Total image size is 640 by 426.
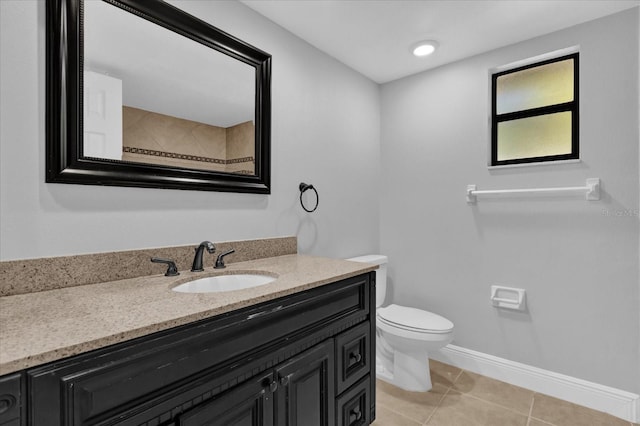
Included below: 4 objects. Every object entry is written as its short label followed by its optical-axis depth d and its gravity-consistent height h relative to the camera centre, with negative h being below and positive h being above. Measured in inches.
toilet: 78.2 -32.9
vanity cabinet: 26.1 -17.7
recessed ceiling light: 85.2 +45.5
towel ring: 81.7 +6.2
